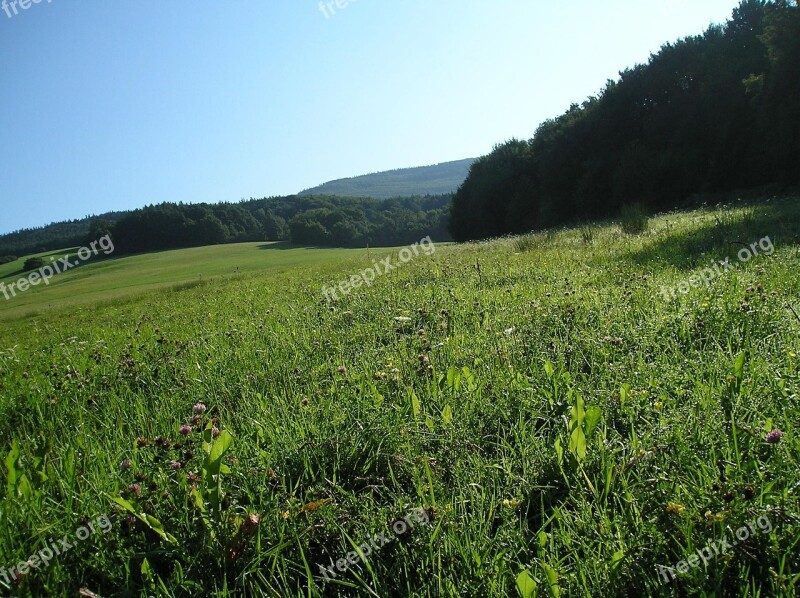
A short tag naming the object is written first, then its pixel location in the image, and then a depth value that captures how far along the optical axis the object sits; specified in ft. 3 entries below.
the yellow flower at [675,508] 5.32
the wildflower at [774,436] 5.66
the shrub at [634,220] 41.24
